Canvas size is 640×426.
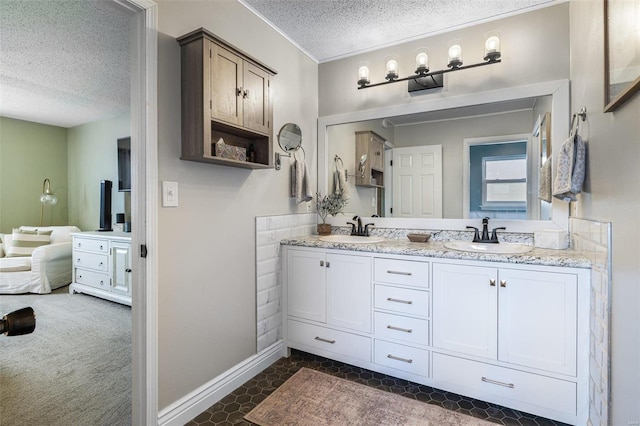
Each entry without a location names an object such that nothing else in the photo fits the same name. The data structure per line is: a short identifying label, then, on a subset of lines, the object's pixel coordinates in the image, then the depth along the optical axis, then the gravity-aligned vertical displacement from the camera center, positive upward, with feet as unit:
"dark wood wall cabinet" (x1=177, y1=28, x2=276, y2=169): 4.96 +1.95
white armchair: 12.96 -2.70
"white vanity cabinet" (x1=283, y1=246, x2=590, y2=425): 5.00 -2.24
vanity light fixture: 6.76 +3.46
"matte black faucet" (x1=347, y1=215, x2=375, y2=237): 8.40 -0.54
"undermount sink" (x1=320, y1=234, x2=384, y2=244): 7.34 -0.79
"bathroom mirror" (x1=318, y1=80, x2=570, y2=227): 6.51 +2.12
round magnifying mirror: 7.93 +1.95
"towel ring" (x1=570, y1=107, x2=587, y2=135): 5.18 +1.64
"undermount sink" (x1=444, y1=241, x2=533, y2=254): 6.06 -0.82
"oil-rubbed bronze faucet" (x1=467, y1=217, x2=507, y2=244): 6.84 -0.61
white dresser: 11.91 -2.34
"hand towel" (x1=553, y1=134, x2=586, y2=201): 4.98 +0.72
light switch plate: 4.97 +0.26
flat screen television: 13.92 +2.09
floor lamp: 14.77 +0.60
